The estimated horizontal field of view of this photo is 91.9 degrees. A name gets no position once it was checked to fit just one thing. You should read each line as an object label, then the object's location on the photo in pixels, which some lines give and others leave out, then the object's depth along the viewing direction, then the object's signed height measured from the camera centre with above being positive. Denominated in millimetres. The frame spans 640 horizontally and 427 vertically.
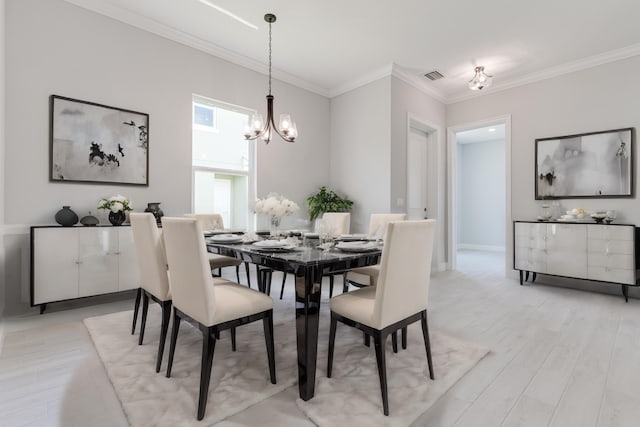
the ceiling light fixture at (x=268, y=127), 2920 +837
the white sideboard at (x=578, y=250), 3330 -401
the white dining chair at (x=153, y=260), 1927 -292
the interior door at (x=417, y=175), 4777 +656
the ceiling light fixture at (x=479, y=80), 4156 +1829
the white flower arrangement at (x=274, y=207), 2205 +60
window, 3850 +680
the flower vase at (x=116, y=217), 2955 -25
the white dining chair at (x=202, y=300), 1473 -453
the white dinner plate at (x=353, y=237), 2361 -167
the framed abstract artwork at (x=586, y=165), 3666 +653
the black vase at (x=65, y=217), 2729 -26
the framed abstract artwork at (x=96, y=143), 2850 +702
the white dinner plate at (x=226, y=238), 2156 -168
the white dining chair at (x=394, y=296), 1476 -429
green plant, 4559 +171
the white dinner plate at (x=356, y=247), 1834 -189
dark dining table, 1526 -406
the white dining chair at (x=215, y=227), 2955 -121
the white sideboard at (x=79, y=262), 2600 -431
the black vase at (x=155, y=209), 3264 +53
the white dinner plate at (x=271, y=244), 1867 -178
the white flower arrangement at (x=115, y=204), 2922 +99
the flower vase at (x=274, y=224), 2334 -68
